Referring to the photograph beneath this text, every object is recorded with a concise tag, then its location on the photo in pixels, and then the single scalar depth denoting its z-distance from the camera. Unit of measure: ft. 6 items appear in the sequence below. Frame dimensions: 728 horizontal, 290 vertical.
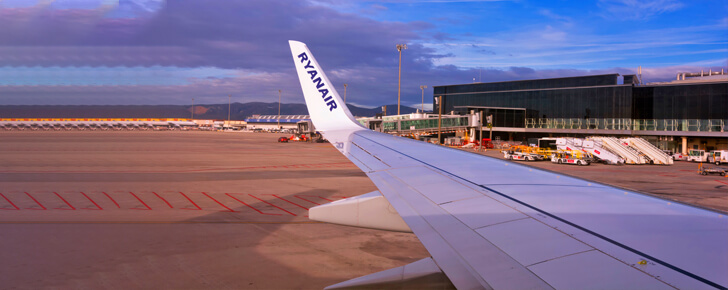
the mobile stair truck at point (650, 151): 133.39
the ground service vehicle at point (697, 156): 144.87
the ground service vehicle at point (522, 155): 134.72
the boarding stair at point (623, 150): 133.80
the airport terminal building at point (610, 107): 170.30
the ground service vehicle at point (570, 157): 125.08
